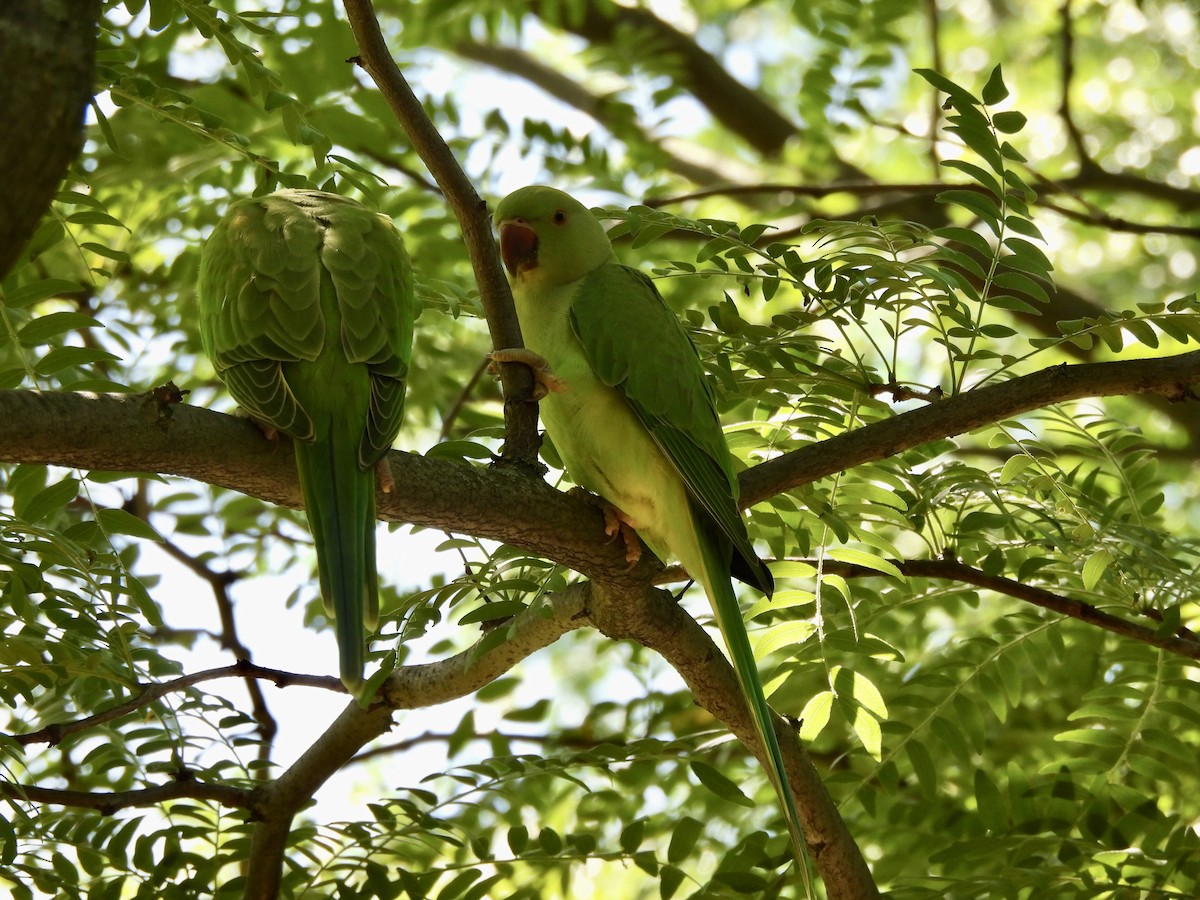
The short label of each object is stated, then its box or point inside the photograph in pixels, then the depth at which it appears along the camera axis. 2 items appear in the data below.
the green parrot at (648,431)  6.35
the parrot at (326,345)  5.03
